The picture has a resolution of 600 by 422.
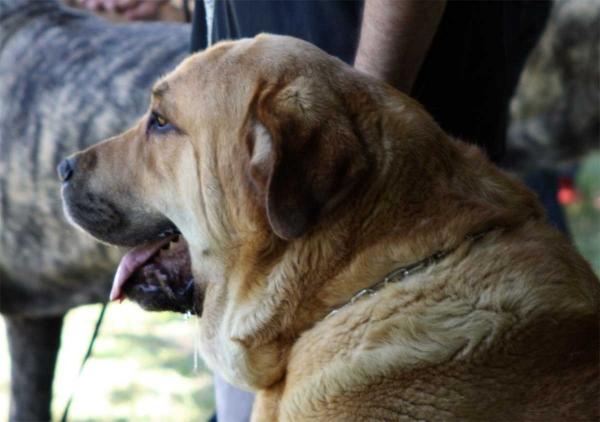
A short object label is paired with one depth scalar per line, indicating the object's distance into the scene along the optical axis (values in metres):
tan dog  1.51
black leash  2.97
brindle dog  3.63
